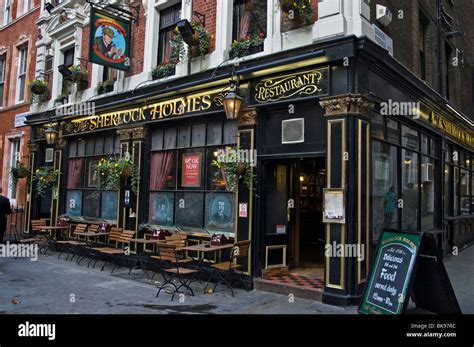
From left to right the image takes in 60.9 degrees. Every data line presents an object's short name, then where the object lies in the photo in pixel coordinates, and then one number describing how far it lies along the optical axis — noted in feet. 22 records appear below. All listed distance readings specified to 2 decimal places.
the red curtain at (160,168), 34.14
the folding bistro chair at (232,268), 25.29
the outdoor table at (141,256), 30.42
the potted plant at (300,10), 25.16
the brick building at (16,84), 52.44
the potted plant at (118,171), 35.06
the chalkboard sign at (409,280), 17.51
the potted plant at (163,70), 34.05
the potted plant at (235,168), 27.20
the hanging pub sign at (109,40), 33.12
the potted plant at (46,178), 44.42
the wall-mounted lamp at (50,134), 43.47
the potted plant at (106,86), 39.78
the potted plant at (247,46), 28.48
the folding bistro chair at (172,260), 24.62
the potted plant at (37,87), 47.39
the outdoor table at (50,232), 41.22
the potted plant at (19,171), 46.80
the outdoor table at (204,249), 25.62
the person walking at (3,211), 34.60
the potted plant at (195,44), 31.09
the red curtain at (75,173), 43.06
